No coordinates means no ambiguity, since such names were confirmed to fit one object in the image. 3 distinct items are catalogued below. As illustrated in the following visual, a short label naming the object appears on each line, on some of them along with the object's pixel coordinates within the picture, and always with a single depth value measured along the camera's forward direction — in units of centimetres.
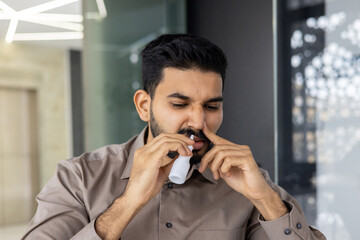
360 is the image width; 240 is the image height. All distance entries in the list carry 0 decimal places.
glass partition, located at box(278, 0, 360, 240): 204
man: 119
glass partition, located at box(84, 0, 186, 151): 282
